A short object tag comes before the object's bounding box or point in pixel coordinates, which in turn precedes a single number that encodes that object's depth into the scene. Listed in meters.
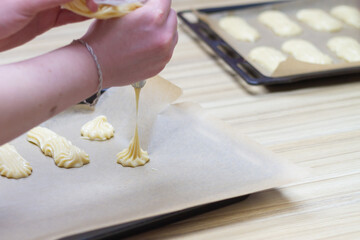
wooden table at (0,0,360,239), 0.88
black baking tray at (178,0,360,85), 1.34
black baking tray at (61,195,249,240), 0.82
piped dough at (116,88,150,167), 1.01
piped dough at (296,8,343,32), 1.76
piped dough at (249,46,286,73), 1.46
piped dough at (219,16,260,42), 1.67
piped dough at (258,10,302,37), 1.72
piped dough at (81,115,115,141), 1.09
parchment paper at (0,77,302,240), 0.86
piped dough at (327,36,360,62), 1.56
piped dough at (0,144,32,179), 0.96
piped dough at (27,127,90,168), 1.00
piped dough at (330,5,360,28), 1.84
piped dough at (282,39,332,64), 1.53
